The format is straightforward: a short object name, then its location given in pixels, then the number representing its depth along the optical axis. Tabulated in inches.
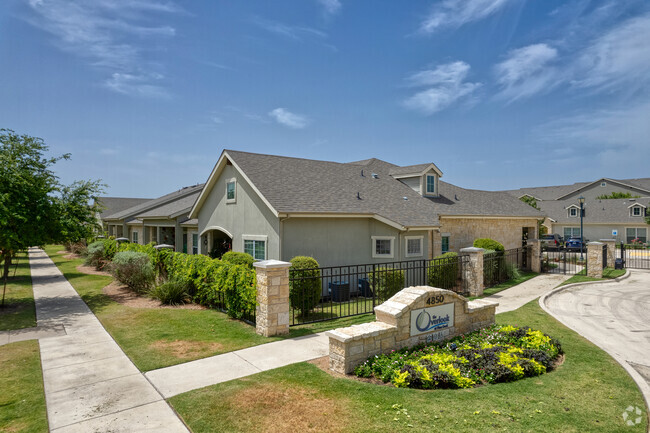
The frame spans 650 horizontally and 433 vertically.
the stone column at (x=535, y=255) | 876.6
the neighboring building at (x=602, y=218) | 1668.7
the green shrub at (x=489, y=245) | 772.6
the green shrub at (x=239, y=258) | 575.2
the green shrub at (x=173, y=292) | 520.1
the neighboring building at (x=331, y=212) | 596.1
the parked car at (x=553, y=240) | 1409.4
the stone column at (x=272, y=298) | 355.9
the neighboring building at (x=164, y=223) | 912.3
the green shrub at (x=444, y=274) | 594.2
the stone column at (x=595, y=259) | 738.8
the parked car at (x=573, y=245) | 1417.3
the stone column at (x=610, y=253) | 861.8
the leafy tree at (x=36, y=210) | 482.3
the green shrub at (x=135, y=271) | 600.1
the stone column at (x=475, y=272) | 597.0
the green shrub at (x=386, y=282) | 496.7
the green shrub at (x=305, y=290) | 431.4
